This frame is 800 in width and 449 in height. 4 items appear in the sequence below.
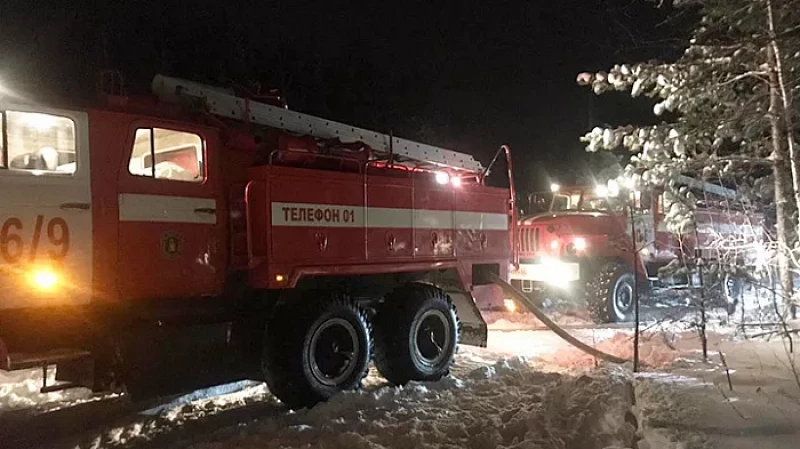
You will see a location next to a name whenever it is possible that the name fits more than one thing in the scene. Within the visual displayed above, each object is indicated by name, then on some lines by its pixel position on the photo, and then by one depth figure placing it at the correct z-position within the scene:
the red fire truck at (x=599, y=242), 12.91
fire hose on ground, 8.88
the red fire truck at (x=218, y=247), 5.53
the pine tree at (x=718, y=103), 10.23
